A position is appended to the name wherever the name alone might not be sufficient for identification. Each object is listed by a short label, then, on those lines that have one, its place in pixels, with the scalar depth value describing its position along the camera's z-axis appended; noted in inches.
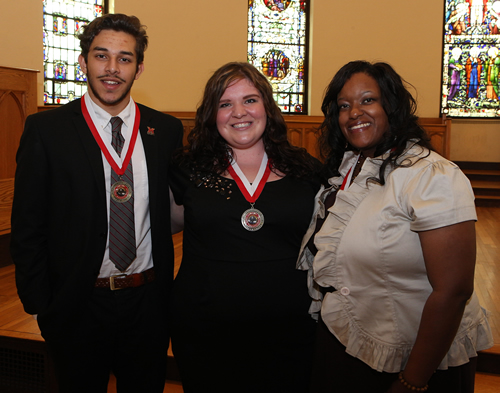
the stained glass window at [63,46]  318.0
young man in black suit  68.4
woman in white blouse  53.1
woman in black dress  71.3
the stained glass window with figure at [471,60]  382.6
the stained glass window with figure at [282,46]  379.9
